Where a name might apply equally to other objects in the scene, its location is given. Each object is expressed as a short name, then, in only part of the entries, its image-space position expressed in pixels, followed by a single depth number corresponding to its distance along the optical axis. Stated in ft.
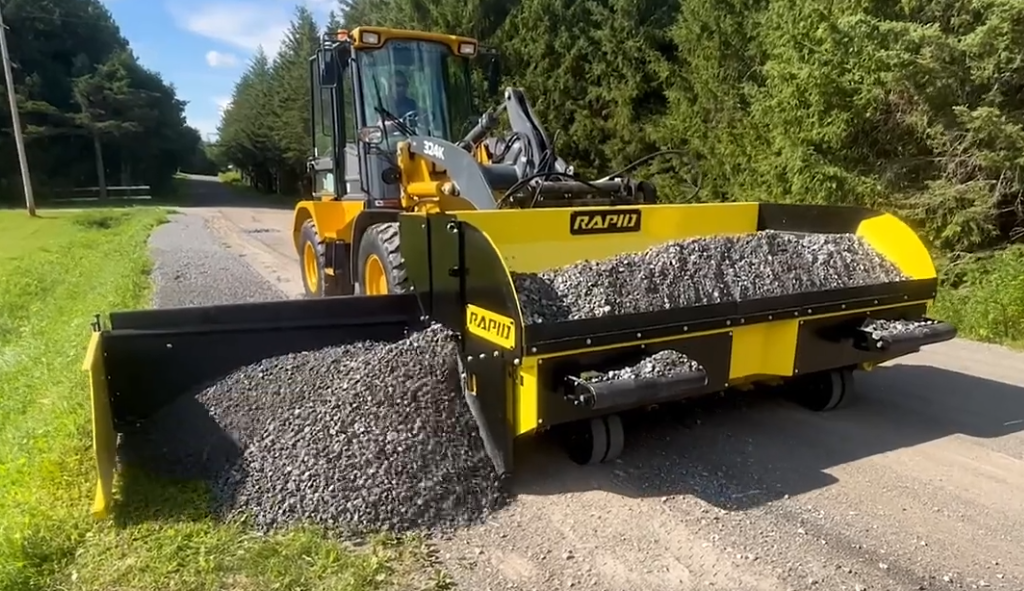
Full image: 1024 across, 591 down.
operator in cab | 20.94
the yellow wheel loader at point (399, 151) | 16.43
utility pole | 84.42
